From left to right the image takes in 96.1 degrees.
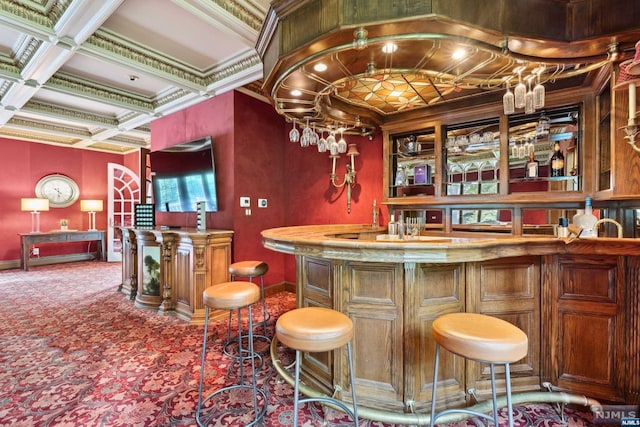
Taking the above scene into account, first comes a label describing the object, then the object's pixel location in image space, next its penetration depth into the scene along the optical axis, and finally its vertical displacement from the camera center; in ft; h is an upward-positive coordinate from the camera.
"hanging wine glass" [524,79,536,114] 5.80 +2.16
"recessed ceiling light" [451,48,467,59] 5.73 +3.16
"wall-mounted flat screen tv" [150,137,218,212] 13.37 +1.64
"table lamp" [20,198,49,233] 20.13 +0.27
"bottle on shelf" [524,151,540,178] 8.52 +1.22
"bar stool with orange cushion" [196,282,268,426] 5.90 -2.04
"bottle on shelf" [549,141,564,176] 8.25 +1.33
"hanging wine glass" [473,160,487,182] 9.57 +1.43
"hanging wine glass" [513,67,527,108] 5.63 +2.25
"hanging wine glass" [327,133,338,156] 8.84 +2.02
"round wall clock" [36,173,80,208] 22.00 +1.65
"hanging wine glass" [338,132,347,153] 9.06 +2.03
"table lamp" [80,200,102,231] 22.82 +0.36
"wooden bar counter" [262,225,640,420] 5.73 -2.10
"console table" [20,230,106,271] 19.67 -2.00
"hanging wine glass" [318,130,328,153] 9.05 +2.04
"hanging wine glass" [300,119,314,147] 8.58 +2.17
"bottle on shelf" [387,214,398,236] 9.32 -0.66
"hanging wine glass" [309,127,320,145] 8.68 +2.15
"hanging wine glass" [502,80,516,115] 5.84 +2.18
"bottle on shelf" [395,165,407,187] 10.92 +1.18
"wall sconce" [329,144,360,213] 12.30 +1.60
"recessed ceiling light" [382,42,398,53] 5.47 +3.16
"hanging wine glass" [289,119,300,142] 8.65 +2.24
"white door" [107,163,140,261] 23.26 +0.89
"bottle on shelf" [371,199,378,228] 11.57 -0.24
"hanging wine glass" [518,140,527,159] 8.77 +1.79
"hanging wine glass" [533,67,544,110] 5.70 +2.24
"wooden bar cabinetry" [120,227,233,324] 11.11 -2.36
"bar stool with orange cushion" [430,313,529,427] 4.15 -1.97
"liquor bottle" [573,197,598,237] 6.14 -0.33
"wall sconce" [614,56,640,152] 5.01 +2.07
